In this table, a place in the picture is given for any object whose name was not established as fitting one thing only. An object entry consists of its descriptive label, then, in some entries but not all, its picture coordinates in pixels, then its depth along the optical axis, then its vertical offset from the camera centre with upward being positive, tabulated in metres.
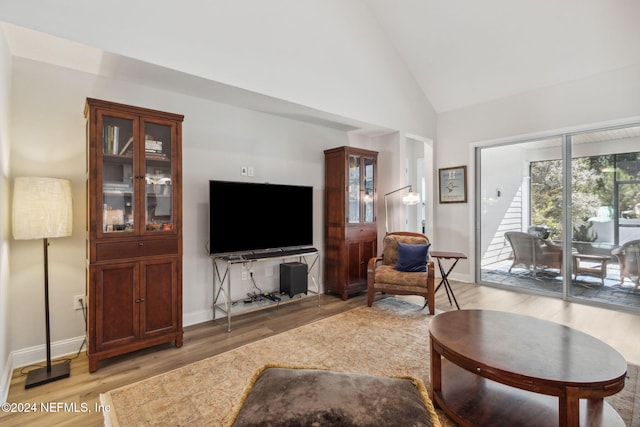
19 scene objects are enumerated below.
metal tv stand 3.27 -0.75
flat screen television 3.23 -0.04
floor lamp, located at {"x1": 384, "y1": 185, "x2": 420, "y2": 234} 4.36 +0.18
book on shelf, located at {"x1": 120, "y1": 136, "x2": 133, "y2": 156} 2.57 +0.56
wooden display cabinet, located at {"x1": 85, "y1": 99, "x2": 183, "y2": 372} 2.42 -0.13
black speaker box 3.77 -0.80
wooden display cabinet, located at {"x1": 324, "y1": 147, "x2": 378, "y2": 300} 4.23 -0.07
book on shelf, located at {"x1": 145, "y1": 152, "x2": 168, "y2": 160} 2.69 +0.50
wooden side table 3.81 -0.54
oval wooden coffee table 1.47 -0.79
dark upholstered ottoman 1.10 -0.72
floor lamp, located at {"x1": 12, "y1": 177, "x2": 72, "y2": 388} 2.24 -0.02
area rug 1.90 -1.20
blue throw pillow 3.79 -0.56
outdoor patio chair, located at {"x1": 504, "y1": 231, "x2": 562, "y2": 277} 4.41 -0.59
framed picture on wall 5.19 +0.47
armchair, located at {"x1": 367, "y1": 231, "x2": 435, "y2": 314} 3.56 -0.73
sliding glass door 3.84 -0.05
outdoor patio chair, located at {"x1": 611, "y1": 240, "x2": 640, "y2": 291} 3.78 -0.60
